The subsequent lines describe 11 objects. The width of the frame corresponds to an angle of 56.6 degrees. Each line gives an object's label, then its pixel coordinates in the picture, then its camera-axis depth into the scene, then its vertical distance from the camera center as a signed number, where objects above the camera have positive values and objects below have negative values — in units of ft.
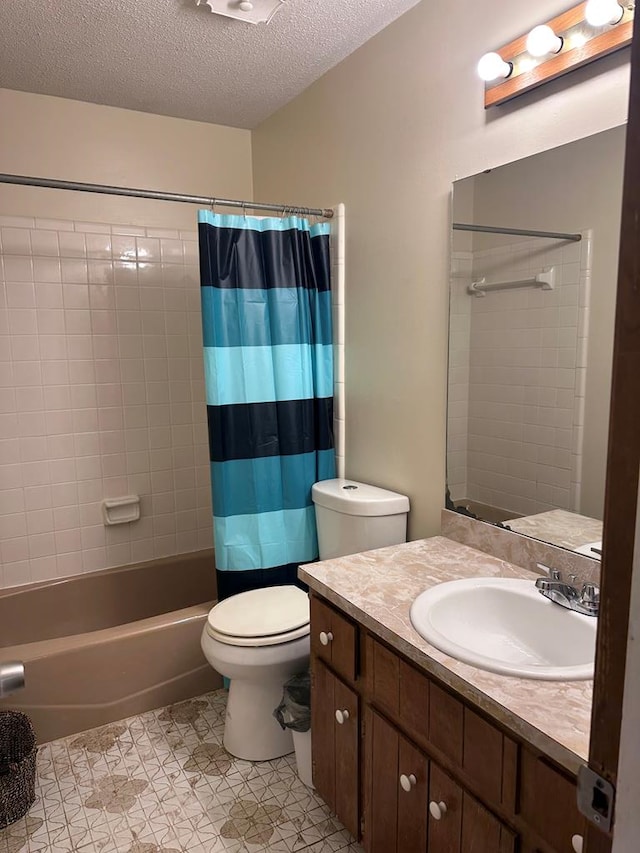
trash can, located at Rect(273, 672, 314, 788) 6.35 -4.01
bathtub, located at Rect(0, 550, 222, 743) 7.09 -4.05
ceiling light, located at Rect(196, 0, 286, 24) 6.27 +3.57
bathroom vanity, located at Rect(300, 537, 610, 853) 3.39 -2.61
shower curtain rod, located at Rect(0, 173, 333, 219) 6.31 +1.74
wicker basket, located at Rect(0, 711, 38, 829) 5.91 -4.31
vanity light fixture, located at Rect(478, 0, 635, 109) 4.45 +2.38
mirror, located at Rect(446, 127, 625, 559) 4.87 +0.01
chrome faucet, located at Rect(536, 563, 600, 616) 4.55 -2.00
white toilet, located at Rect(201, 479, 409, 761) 6.45 -3.13
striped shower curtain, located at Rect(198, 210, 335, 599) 7.30 -0.54
